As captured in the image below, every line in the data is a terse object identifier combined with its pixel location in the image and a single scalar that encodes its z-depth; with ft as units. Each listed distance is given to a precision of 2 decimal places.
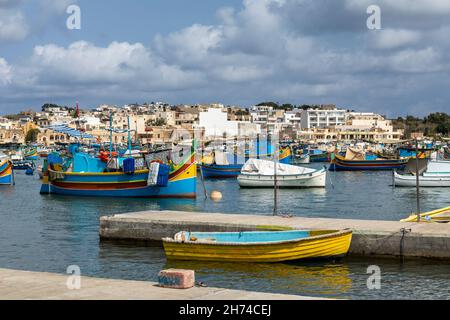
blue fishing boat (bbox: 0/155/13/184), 229.86
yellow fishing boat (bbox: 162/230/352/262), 75.46
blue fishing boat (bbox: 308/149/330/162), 472.03
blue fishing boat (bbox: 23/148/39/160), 451.69
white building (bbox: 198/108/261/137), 618.64
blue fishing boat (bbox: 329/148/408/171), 311.35
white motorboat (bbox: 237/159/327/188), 201.26
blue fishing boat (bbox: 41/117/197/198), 168.14
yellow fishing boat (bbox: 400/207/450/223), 89.56
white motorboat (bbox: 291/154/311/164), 409.08
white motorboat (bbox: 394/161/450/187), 198.08
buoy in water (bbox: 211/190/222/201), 172.76
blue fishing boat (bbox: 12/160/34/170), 349.86
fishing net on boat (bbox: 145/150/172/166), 174.16
